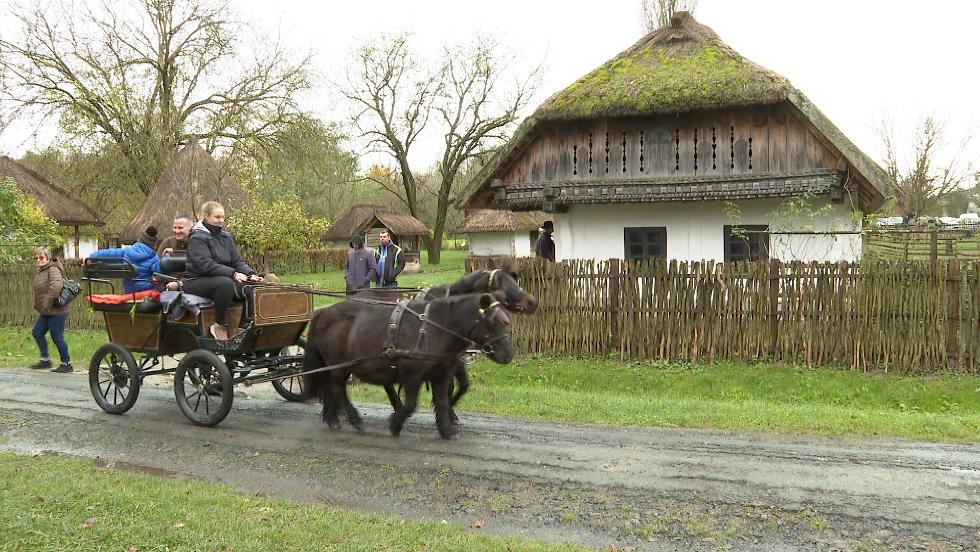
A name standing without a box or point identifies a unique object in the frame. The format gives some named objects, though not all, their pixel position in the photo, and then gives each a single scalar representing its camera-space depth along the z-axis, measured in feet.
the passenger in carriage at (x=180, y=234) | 27.33
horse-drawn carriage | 24.00
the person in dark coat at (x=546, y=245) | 43.91
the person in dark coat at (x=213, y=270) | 23.65
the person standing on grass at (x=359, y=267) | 36.86
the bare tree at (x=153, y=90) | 78.02
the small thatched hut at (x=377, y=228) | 138.51
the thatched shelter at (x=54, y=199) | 102.32
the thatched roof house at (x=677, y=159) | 41.01
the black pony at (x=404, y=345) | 20.67
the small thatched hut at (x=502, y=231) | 132.46
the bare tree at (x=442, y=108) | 131.13
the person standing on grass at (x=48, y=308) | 36.58
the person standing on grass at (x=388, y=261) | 35.88
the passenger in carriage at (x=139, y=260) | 25.93
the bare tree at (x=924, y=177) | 110.63
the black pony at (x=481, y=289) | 20.93
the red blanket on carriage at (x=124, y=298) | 25.13
